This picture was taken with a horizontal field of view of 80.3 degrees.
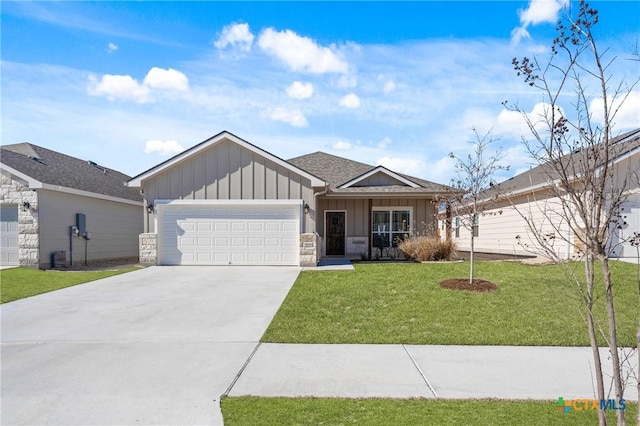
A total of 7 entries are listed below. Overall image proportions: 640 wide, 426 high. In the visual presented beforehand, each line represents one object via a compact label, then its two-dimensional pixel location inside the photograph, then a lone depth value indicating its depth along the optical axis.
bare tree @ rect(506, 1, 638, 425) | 2.47
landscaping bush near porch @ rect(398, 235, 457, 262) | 14.11
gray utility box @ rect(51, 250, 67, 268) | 14.82
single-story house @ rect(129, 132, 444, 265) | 14.02
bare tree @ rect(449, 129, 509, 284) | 10.21
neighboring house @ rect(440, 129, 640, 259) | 13.38
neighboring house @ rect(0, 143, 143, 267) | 14.22
